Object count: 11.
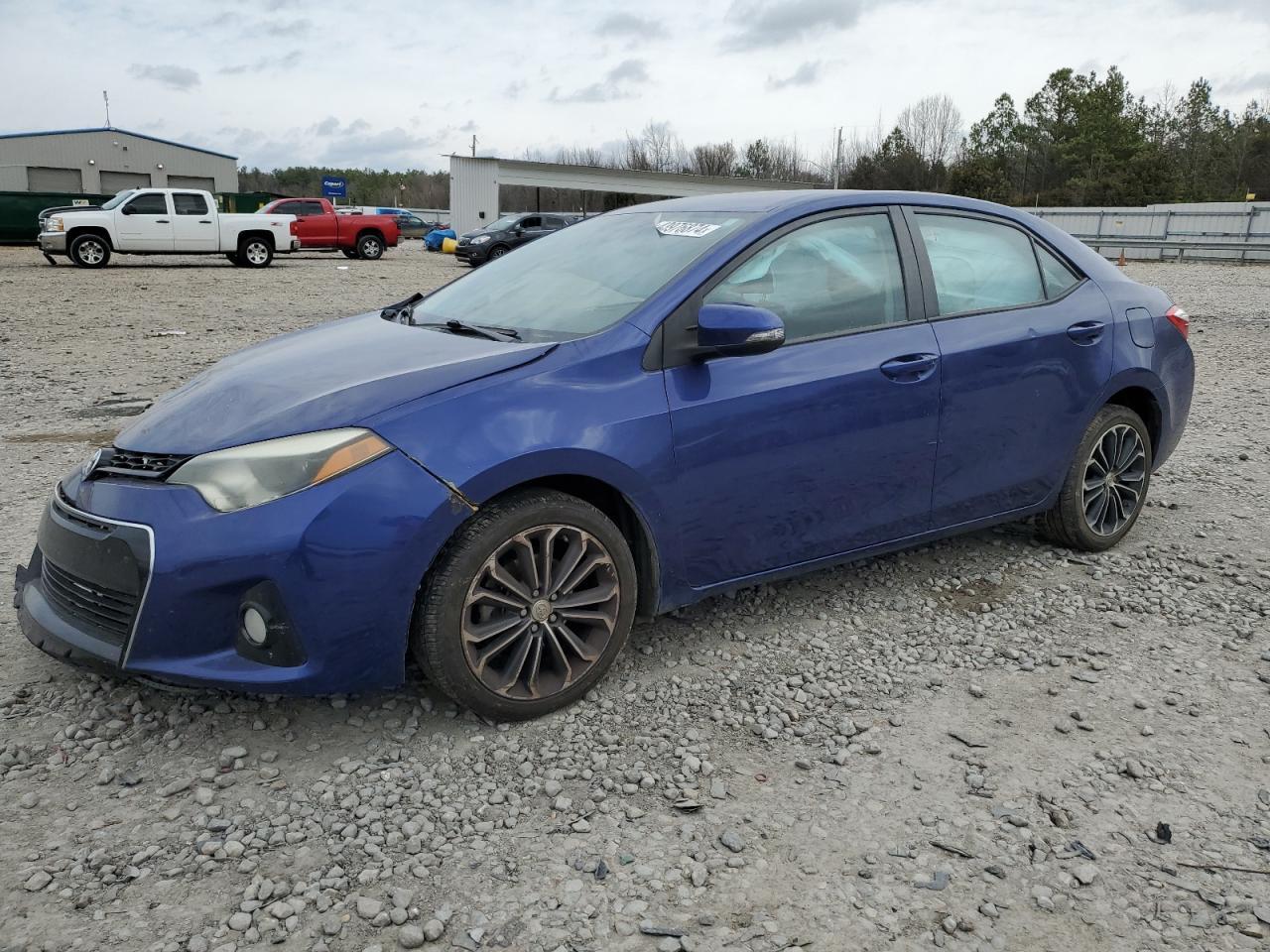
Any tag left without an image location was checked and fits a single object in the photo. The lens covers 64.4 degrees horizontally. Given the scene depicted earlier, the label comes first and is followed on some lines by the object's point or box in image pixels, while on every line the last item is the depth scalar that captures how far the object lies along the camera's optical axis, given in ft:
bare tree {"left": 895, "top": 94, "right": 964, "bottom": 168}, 286.87
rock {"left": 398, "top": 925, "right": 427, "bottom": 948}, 7.20
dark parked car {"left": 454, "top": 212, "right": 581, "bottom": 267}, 92.48
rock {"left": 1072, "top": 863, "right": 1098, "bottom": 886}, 7.99
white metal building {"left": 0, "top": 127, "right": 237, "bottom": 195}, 180.86
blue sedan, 8.95
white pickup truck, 71.36
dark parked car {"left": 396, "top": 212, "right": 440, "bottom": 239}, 167.22
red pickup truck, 95.76
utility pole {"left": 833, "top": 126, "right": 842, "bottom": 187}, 257.24
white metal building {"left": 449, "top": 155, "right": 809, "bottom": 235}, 159.02
